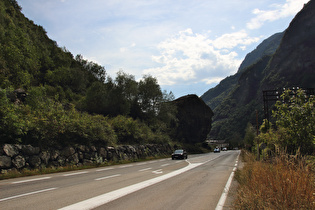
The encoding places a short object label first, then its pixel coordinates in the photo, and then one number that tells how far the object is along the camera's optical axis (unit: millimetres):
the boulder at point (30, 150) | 13359
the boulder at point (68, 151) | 16409
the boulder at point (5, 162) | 11633
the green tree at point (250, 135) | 81550
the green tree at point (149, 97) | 47281
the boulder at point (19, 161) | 12384
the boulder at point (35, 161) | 13496
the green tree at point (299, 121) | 9656
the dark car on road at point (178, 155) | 29672
